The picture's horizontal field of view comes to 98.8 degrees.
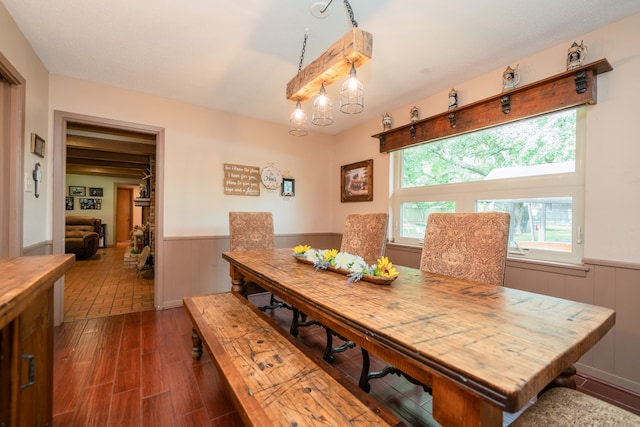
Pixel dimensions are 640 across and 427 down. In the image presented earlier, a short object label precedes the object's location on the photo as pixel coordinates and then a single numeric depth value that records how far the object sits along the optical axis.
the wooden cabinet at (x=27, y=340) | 0.79
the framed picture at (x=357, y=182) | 3.66
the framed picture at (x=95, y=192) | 8.59
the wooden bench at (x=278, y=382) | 0.85
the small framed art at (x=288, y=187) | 3.91
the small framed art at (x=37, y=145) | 2.17
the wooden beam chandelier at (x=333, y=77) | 1.33
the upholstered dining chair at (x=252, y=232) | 2.81
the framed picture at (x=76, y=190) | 8.31
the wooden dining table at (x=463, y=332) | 0.61
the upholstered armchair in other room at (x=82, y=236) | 6.05
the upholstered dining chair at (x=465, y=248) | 1.50
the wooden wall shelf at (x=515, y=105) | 1.85
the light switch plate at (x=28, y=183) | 2.08
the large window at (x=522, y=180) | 2.04
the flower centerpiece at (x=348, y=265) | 1.36
